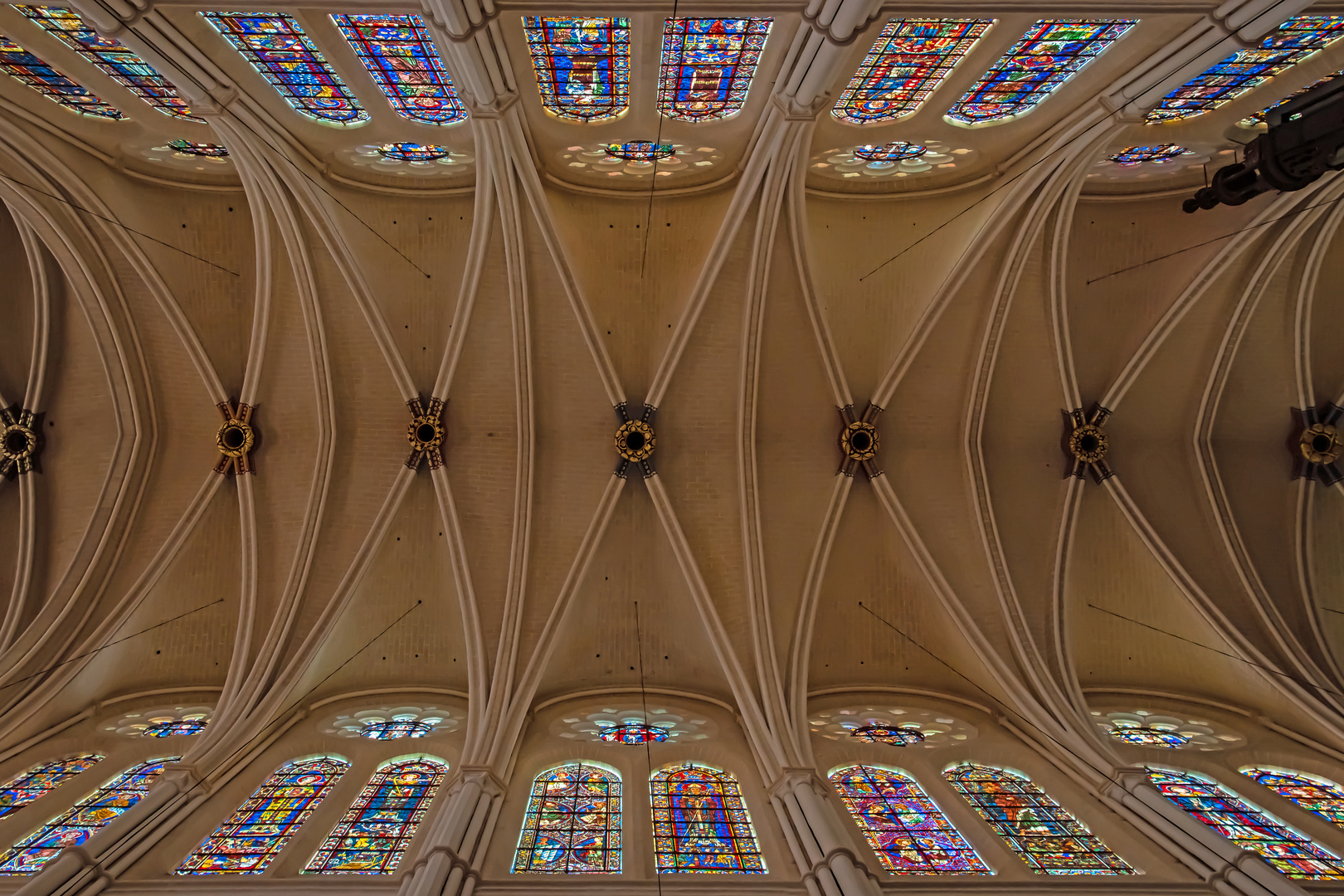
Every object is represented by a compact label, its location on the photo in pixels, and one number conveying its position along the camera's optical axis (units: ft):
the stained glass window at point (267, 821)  29.73
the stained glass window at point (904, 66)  30.68
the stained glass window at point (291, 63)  29.94
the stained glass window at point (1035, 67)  30.19
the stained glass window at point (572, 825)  30.14
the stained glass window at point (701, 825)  30.22
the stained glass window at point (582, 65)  31.76
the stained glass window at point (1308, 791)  34.14
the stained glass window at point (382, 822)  29.89
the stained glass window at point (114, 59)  29.25
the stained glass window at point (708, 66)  31.58
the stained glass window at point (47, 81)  31.17
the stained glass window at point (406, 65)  30.48
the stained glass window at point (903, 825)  30.12
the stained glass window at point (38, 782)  33.45
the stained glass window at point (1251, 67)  29.99
